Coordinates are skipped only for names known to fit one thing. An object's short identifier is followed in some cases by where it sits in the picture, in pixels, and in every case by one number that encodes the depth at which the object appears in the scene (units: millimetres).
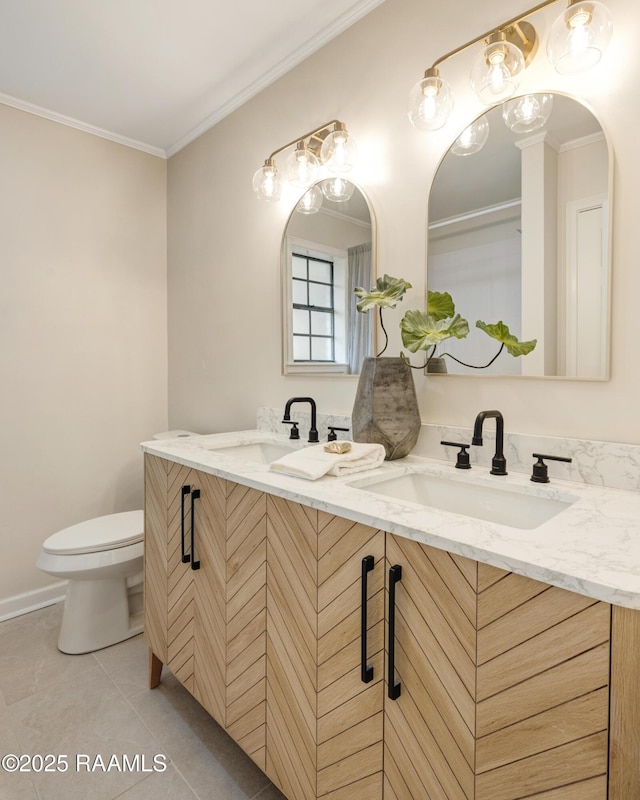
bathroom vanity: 628
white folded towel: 1186
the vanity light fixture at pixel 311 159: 1648
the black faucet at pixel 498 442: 1184
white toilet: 1911
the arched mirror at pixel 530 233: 1161
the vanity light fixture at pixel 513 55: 1066
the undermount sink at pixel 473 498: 1103
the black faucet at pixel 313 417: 1658
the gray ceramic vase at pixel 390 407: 1394
